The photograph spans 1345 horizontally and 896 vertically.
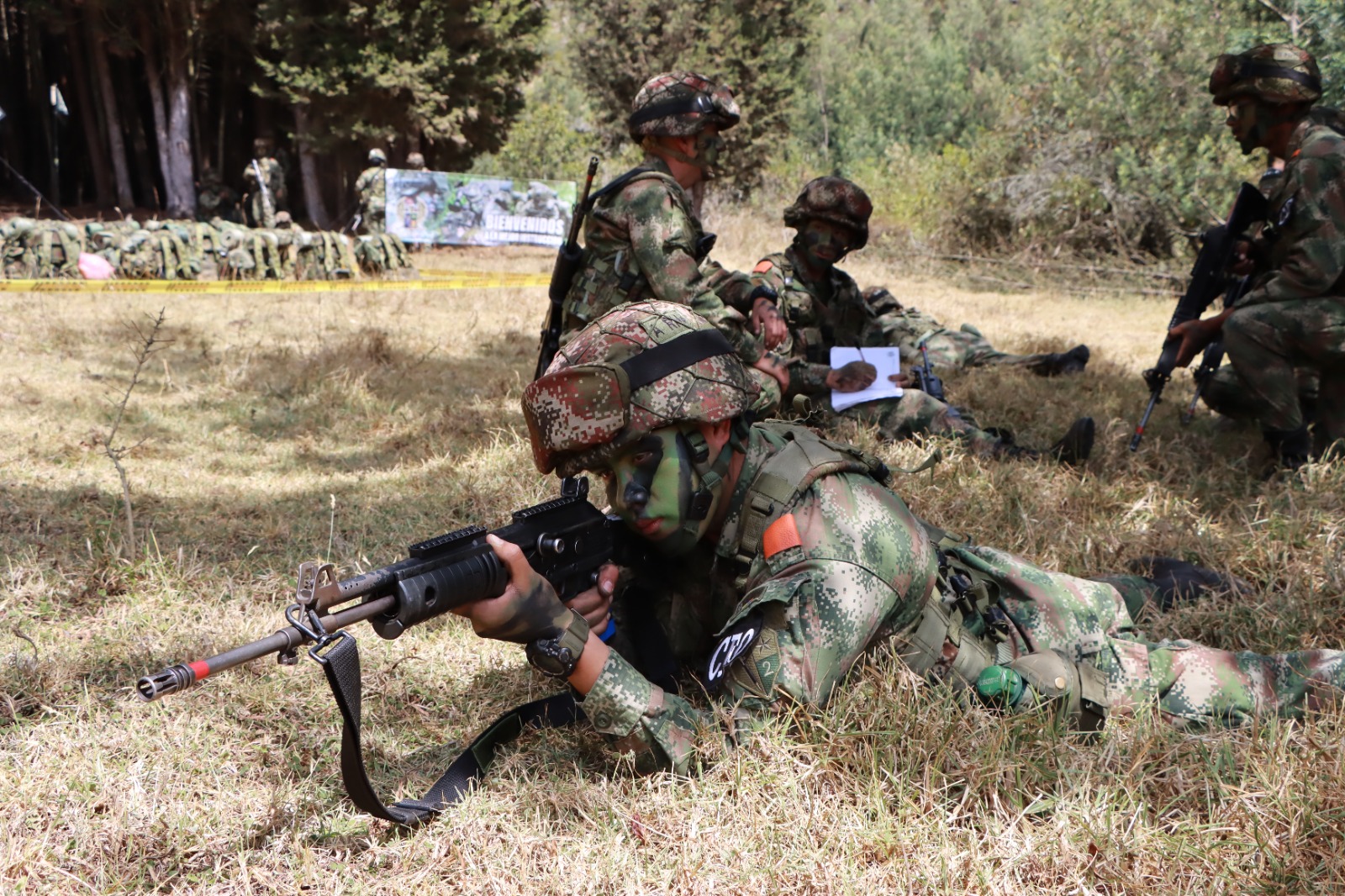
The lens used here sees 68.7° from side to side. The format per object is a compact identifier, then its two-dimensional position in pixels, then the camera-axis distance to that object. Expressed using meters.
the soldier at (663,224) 4.70
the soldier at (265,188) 18.81
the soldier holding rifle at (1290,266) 4.77
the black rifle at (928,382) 6.19
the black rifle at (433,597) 1.84
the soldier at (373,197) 18.17
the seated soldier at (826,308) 5.73
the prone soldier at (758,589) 2.27
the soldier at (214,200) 22.00
